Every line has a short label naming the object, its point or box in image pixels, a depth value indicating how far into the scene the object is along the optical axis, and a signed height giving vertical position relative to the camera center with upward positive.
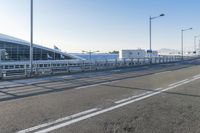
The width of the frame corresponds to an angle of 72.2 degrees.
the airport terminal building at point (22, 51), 29.94 +3.33
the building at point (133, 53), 42.88 +3.82
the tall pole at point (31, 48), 11.70 +1.46
